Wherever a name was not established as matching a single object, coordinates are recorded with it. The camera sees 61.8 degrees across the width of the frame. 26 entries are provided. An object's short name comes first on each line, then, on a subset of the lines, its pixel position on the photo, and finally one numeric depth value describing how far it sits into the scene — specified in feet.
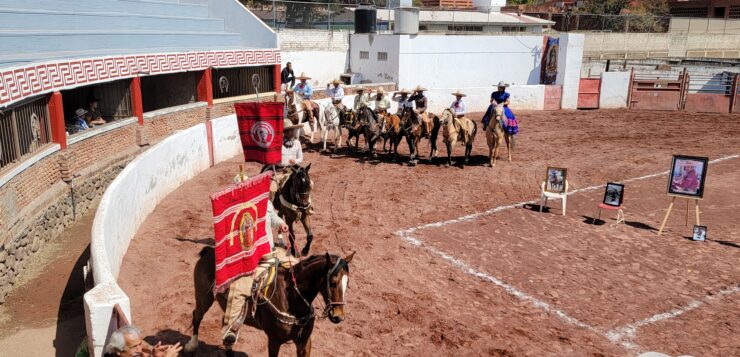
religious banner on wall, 108.78
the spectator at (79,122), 50.26
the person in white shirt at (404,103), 65.10
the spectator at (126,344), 17.84
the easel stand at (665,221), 43.39
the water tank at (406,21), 97.86
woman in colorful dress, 61.87
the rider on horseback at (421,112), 64.13
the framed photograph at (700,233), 42.22
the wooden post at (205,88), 70.85
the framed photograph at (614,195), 46.03
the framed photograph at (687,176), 44.80
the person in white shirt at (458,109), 64.34
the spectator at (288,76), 83.96
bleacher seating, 55.57
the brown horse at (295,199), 34.09
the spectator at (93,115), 54.13
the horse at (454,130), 62.80
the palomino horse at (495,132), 61.26
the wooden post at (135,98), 58.44
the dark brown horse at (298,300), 20.93
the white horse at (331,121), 70.74
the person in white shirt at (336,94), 72.18
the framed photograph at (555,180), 48.60
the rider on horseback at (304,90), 74.13
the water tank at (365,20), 103.45
